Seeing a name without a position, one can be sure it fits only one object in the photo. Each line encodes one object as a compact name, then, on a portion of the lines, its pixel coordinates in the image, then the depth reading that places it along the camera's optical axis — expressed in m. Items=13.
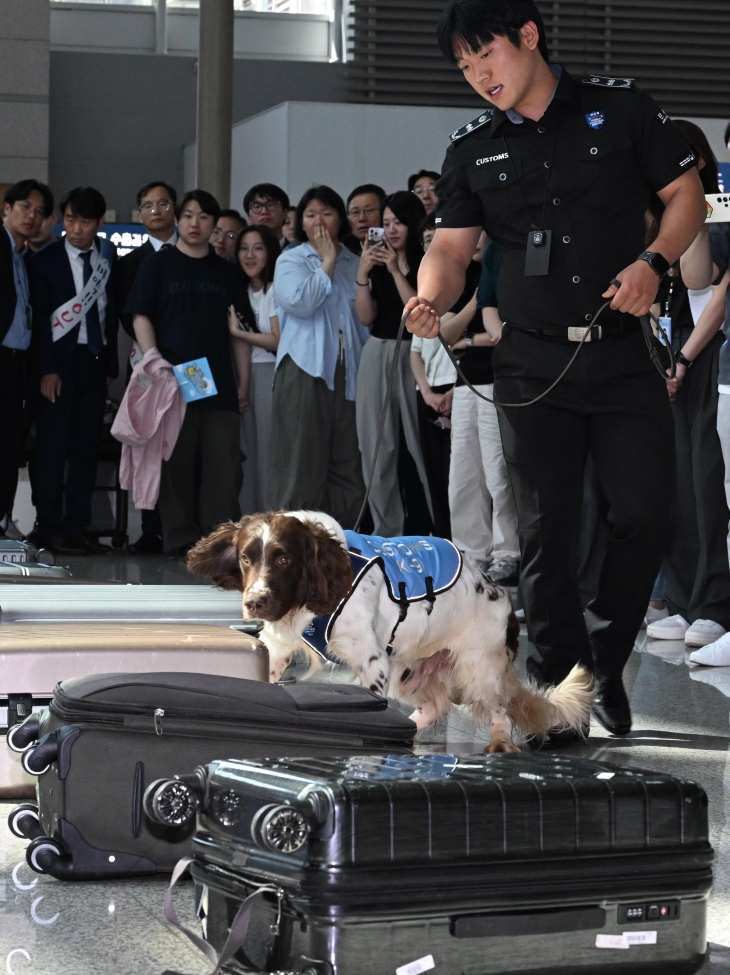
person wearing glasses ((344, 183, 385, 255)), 15.37
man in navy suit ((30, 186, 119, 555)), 15.85
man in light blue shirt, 15.37
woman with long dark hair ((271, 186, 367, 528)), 14.22
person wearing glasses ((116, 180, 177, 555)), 16.09
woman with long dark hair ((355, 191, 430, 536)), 13.71
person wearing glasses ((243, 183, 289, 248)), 16.72
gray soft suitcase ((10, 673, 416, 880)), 4.41
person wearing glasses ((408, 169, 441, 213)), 15.37
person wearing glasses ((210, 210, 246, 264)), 17.00
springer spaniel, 6.31
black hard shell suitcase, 3.29
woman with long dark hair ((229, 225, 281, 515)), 15.78
